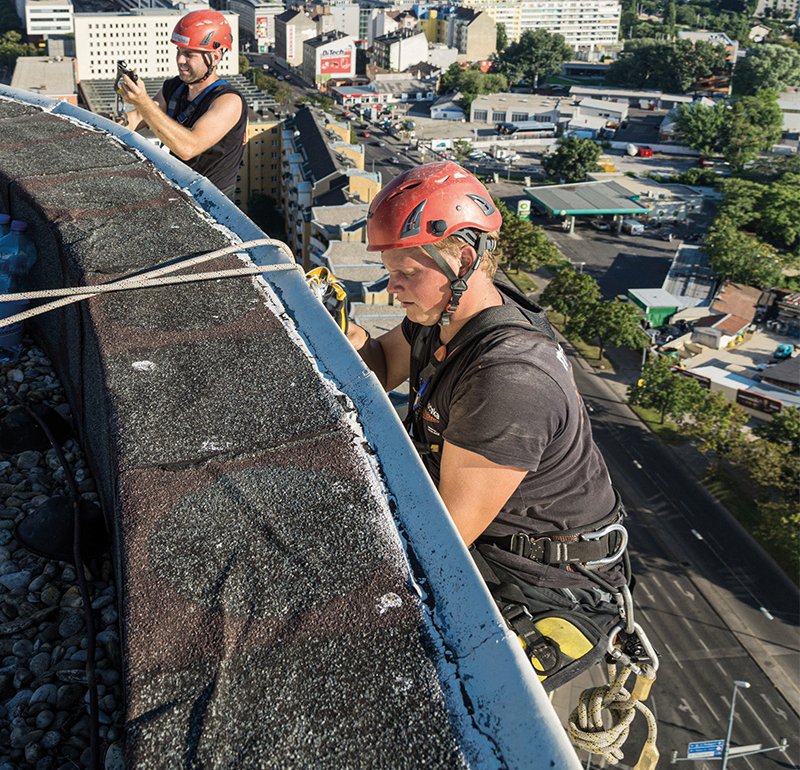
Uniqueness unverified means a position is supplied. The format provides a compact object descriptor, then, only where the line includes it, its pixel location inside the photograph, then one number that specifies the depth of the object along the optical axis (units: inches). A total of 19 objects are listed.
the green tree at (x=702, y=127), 2699.3
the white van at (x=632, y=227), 2096.5
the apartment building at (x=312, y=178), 1417.3
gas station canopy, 2119.1
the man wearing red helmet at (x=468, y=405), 128.9
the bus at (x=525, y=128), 2928.2
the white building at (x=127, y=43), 2667.3
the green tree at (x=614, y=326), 1392.7
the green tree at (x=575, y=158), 2391.7
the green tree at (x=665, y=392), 1187.3
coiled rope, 150.6
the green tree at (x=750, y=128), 2586.1
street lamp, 664.6
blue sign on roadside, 689.0
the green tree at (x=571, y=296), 1454.2
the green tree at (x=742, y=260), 1683.1
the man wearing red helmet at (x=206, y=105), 265.6
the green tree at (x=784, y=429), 1096.2
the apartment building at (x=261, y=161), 1950.1
